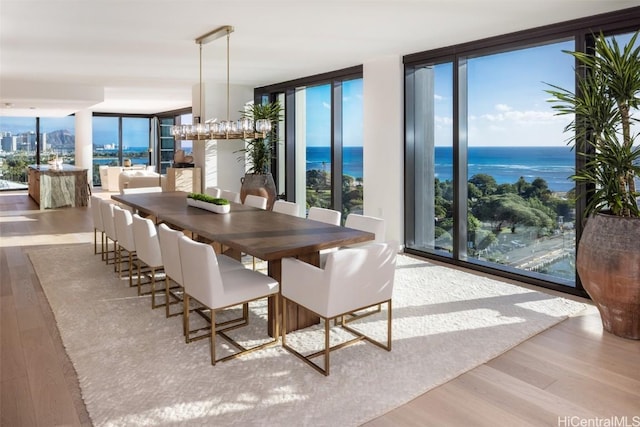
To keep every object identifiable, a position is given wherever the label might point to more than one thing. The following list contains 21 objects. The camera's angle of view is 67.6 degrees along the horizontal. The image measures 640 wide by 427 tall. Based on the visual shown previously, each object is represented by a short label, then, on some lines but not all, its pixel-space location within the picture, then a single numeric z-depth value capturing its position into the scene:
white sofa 11.70
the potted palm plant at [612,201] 3.38
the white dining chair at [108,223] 5.05
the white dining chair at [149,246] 4.01
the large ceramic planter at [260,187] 7.90
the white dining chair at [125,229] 4.52
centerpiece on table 4.64
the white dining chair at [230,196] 6.23
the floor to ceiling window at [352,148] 7.34
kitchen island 10.35
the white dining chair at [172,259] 3.37
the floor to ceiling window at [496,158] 4.77
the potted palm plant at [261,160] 7.94
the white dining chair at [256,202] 5.67
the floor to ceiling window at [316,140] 7.93
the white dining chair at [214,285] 2.98
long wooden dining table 3.19
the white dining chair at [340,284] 2.89
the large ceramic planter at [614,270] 3.35
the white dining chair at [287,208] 5.02
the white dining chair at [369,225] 4.07
